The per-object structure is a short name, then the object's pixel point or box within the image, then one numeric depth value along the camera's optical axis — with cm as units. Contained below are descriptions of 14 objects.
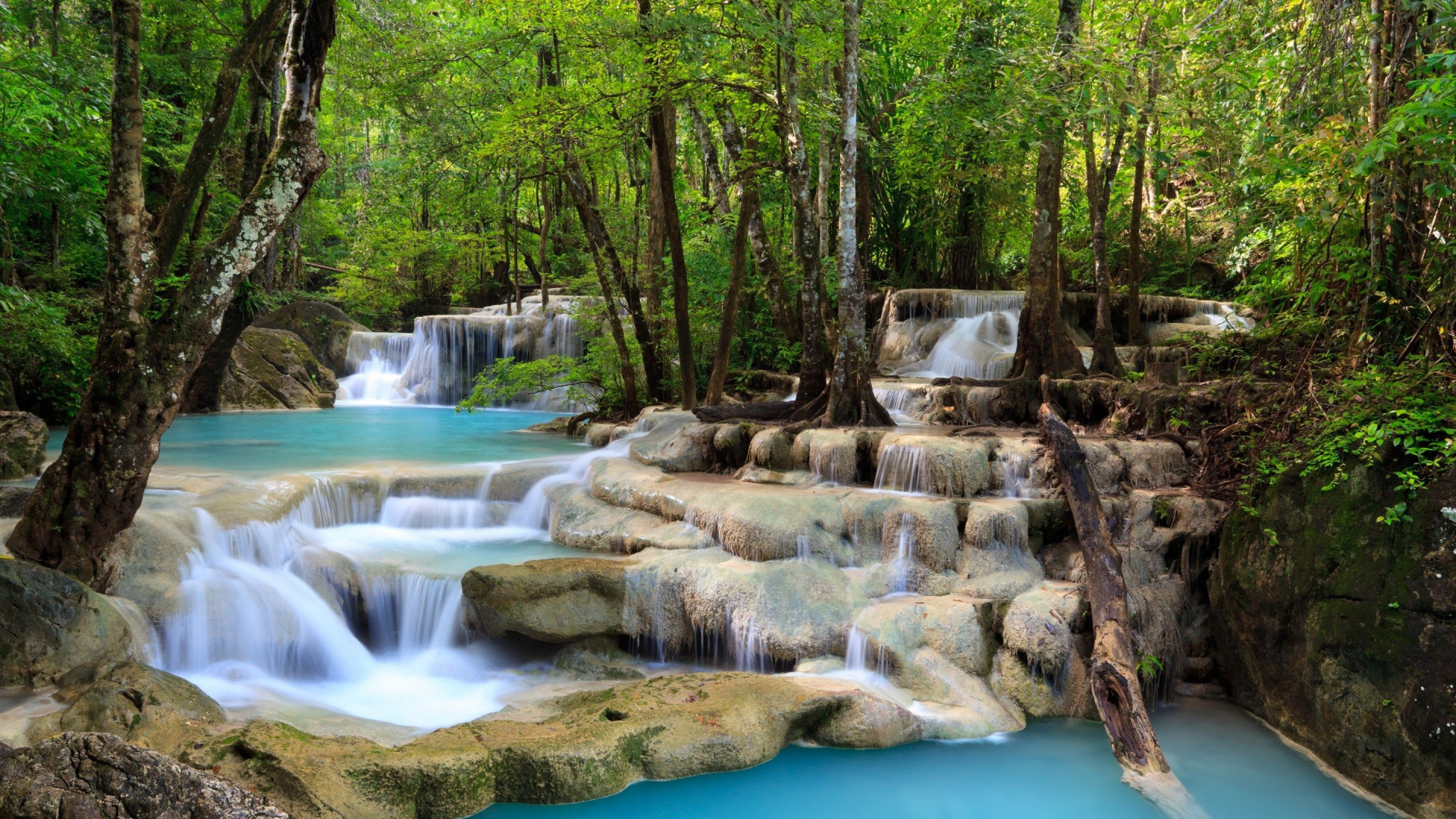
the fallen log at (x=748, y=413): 1044
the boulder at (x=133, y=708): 436
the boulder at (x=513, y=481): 920
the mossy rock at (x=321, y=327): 2114
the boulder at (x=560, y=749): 419
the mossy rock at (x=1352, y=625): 483
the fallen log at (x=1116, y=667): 505
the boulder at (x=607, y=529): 751
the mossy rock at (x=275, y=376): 1789
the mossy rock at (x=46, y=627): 504
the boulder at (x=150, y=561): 602
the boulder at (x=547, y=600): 642
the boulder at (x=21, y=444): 818
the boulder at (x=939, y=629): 613
